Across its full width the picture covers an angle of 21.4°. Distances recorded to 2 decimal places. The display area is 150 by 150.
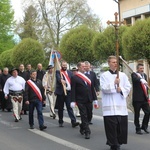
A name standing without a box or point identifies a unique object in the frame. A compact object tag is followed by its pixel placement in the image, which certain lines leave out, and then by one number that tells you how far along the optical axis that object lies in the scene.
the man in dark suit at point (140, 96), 10.13
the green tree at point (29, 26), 58.86
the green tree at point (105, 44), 30.70
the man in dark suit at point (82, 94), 9.74
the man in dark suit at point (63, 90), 11.55
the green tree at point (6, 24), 53.66
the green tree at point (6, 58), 51.88
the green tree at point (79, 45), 34.16
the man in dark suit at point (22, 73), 16.23
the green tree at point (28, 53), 43.09
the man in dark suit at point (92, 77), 10.40
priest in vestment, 7.96
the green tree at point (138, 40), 27.77
